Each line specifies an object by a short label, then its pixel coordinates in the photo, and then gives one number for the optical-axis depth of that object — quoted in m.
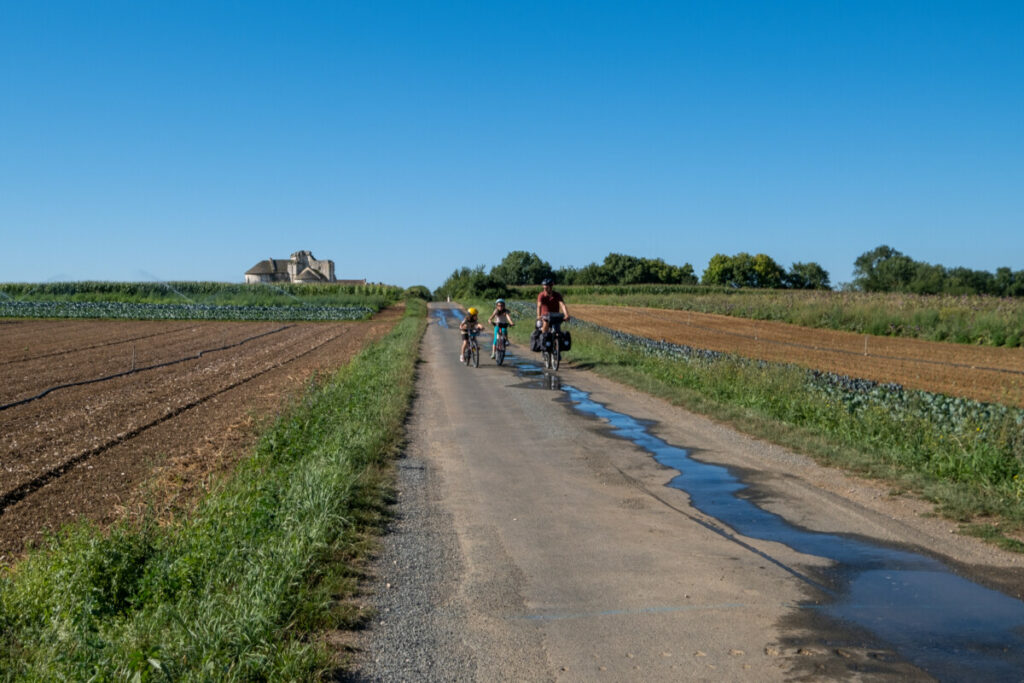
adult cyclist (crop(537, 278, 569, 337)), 20.08
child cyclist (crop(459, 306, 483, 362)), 21.64
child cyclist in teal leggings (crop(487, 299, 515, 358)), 22.00
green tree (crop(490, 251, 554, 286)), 125.06
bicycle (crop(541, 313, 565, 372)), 20.14
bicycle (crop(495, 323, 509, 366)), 22.31
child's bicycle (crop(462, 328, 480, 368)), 22.33
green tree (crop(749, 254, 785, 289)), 149.50
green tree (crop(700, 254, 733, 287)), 152.12
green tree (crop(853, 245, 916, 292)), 85.75
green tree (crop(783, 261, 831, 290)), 148.00
